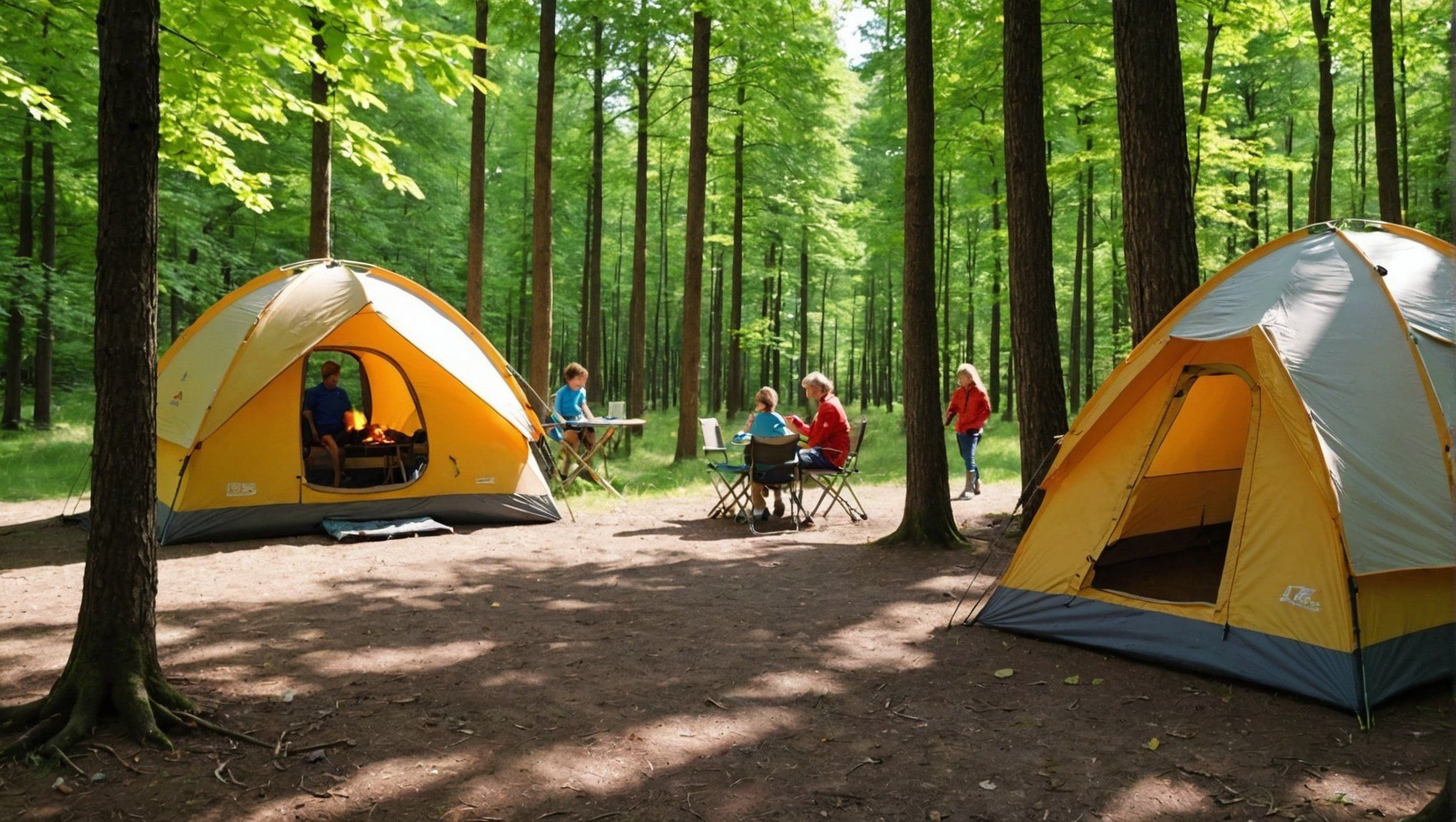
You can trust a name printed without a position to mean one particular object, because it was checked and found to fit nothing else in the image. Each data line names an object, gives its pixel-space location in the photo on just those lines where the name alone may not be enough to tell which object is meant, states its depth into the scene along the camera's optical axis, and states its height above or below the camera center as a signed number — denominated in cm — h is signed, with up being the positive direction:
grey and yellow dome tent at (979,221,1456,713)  421 -31
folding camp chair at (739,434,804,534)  875 -32
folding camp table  1040 -26
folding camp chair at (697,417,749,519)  925 -44
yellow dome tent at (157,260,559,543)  799 +22
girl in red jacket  1130 +19
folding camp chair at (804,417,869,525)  942 -59
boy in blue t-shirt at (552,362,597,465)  1109 +39
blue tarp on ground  805 -89
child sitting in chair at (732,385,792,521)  930 +6
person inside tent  948 +28
